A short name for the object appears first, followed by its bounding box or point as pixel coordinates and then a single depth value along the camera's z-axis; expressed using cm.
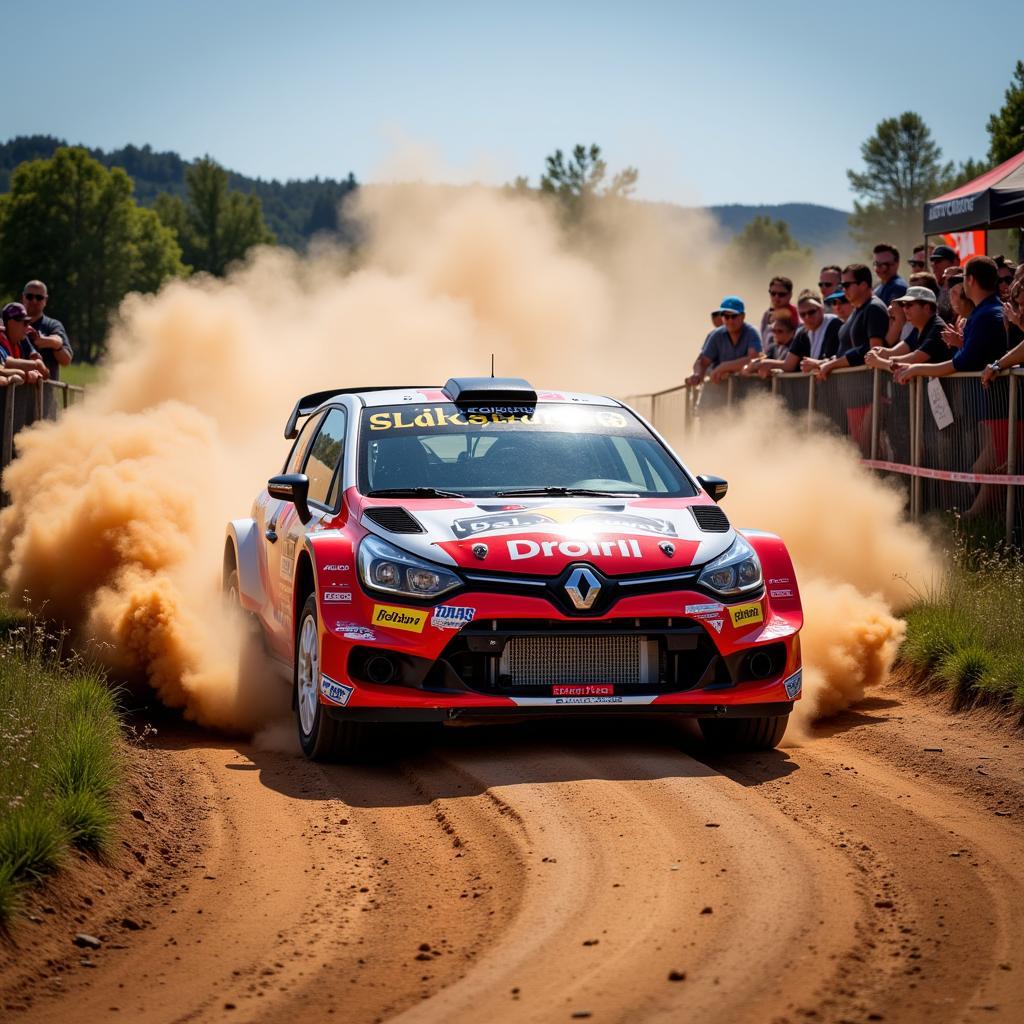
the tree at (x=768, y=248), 17038
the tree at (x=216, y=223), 13562
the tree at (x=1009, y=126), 5734
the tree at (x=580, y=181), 11675
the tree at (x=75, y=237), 10225
